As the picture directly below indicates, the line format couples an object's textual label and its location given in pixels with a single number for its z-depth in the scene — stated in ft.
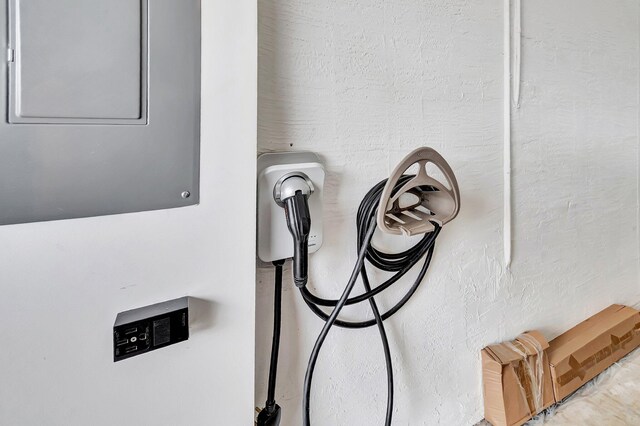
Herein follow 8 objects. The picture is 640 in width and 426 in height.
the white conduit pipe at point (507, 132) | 3.17
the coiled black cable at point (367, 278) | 2.27
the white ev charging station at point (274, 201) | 2.08
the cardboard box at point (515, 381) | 3.13
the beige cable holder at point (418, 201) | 2.19
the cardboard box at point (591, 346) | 3.51
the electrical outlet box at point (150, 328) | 1.58
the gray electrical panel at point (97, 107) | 1.34
